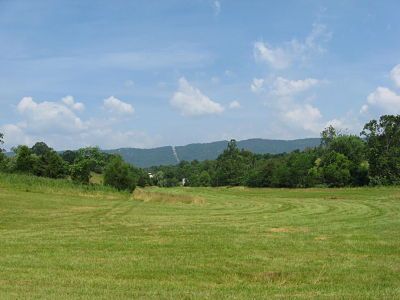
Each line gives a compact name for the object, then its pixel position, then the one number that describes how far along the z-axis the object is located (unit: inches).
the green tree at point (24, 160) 4101.9
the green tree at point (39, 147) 5618.6
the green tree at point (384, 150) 3779.5
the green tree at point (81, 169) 4116.4
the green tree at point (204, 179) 6640.3
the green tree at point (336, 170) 4128.9
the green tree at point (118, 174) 3366.1
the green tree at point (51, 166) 4320.9
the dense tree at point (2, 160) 3746.3
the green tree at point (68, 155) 5347.4
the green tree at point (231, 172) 6008.9
